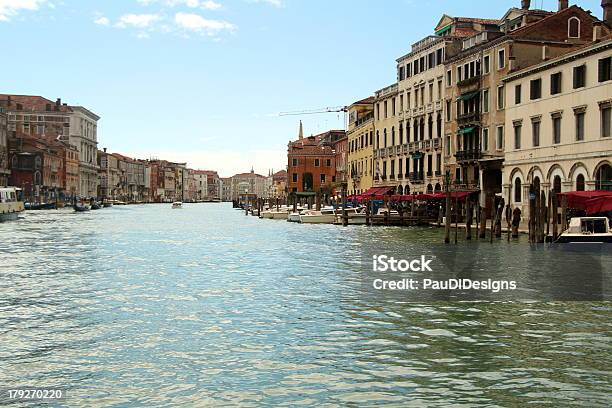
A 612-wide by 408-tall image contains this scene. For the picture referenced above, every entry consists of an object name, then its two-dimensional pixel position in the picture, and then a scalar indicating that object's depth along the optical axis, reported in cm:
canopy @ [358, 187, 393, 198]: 5668
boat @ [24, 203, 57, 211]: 8800
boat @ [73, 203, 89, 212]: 8612
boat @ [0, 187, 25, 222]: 5138
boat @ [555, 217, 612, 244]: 2489
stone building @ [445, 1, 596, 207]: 4138
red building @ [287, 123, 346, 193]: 10238
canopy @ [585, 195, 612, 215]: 2609
